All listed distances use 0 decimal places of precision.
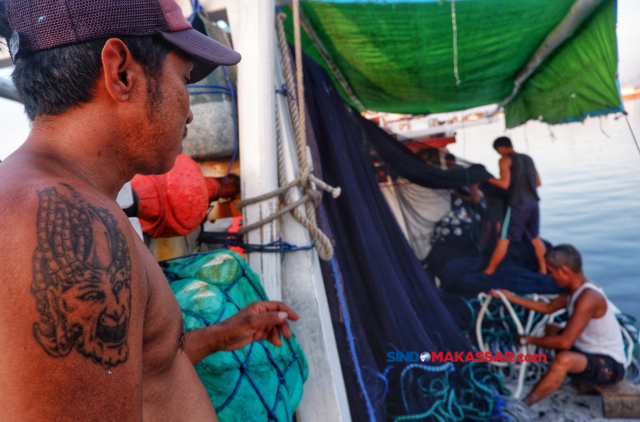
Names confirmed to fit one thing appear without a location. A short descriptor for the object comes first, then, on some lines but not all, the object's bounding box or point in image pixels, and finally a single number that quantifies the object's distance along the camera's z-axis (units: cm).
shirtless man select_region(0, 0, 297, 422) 51
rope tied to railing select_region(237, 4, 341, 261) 171
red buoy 148
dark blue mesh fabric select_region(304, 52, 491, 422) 197
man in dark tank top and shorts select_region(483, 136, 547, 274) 394
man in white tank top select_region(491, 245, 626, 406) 296
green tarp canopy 246
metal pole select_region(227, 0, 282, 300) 174
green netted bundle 118
